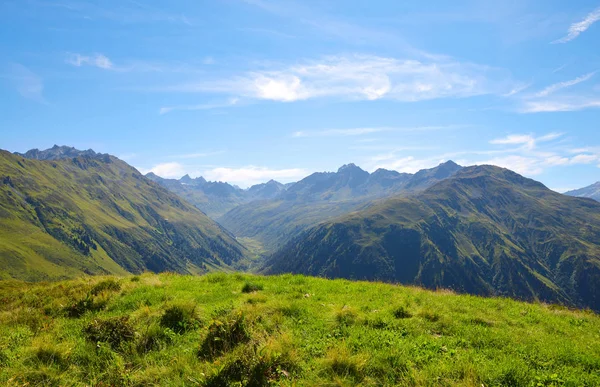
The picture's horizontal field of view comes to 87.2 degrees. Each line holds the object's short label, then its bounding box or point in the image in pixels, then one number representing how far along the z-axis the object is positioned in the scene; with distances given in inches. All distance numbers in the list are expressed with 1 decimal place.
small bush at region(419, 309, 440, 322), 479.2
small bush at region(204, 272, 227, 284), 738.2
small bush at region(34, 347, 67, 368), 367.9
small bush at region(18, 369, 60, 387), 330.3
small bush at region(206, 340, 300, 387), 311.4
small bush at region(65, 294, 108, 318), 530.6
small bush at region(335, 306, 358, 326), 459.8
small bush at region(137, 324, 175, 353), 402.6
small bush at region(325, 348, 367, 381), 327.9
